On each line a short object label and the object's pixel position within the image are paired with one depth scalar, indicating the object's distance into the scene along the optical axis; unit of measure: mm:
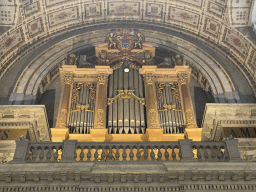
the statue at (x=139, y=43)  14078
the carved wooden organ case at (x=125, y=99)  10922
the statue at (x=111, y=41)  14008
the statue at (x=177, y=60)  13516
